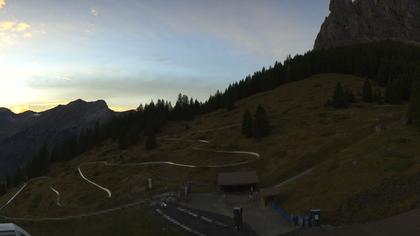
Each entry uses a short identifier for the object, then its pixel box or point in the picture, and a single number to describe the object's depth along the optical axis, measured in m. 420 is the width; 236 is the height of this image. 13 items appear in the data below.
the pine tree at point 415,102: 74.25
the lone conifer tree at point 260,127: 114.50
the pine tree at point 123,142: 149.25
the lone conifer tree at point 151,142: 132.88
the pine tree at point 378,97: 130.32
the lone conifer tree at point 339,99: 131.62
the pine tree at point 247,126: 117.69
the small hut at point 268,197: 58.74
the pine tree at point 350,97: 136.62
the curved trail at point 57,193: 92.82
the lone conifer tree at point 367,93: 135.00
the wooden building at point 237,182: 71.94
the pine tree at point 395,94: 126.81
